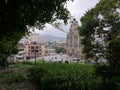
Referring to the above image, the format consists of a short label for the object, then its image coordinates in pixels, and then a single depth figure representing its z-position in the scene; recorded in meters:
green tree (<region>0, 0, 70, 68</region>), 2.68
